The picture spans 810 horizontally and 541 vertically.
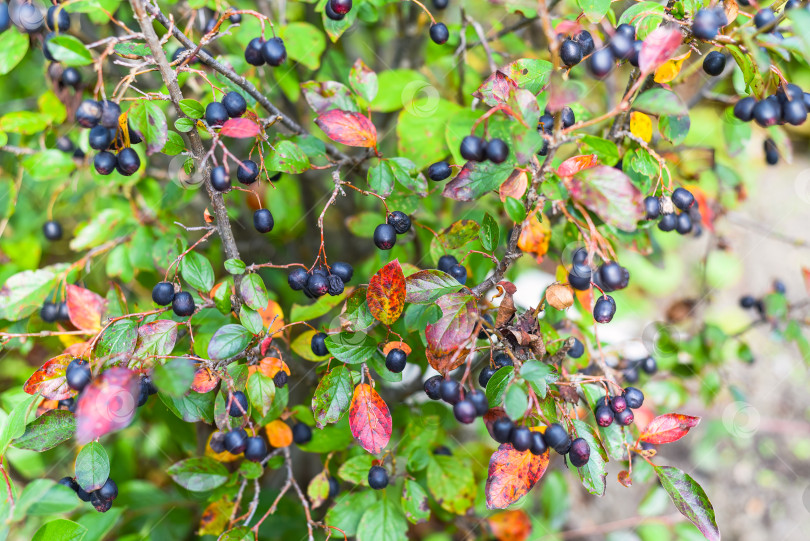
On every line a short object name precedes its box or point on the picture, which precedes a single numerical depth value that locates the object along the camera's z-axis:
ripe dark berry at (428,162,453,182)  0.50
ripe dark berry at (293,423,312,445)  0.54
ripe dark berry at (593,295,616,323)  0.45
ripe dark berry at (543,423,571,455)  0.44
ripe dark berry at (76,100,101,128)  0.43
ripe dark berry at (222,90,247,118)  0.46
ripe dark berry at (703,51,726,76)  0.49
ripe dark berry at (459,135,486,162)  0.42
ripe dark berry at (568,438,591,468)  0.45
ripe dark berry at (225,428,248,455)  0.47
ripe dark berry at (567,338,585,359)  0.51
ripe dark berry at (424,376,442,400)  0.46
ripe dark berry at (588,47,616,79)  0.42
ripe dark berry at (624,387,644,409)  0.47
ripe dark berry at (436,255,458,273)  0.51
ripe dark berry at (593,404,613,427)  0.47
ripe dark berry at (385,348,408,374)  0.47
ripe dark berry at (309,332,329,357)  0.50
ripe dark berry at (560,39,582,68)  0.45
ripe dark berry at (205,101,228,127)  0.46
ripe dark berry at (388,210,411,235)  0.49
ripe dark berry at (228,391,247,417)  0.47
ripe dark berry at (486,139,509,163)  0.42
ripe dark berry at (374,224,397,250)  0.48
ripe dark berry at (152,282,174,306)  0.48
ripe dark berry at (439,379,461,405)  0.44
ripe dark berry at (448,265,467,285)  0.50
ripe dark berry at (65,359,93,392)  0.44
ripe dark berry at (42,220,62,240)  0.61
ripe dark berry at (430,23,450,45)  0.54
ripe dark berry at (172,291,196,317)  0.48
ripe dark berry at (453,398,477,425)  0.42
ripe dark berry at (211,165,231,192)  0.45
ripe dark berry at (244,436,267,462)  0.48
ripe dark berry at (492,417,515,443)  0.44
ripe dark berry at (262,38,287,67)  0.48
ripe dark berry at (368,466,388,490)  0.51
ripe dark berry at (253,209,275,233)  0.48
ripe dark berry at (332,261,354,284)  0.50
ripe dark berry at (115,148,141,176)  0.47
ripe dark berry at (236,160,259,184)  0.46
